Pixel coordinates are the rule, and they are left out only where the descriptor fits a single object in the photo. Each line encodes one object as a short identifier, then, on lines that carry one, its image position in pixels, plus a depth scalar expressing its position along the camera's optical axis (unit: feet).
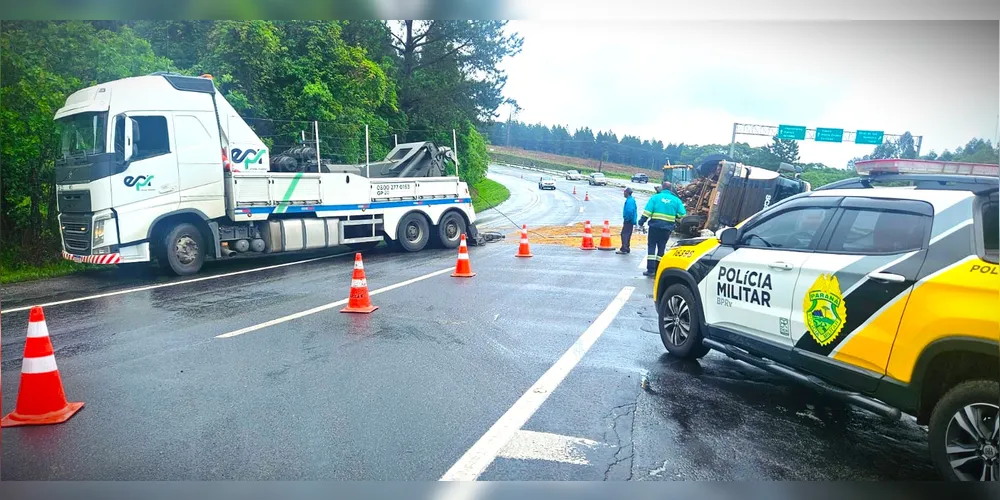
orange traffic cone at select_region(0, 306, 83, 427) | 15.16
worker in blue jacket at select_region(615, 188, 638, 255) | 43.01
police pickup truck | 11.75
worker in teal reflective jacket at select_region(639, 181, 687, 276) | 34.26
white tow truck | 31.22
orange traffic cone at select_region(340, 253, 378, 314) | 26.50
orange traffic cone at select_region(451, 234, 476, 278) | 35.19
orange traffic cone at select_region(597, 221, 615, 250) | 47.21
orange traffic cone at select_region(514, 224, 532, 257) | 42.98
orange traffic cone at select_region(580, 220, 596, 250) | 47.14
